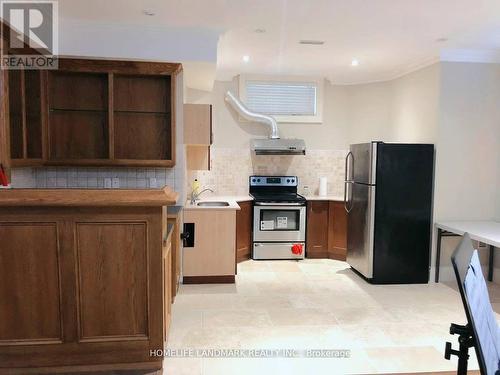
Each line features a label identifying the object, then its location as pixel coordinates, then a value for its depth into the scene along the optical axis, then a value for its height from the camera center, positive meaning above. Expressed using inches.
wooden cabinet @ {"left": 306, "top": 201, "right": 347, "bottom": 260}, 200.2 -36.7
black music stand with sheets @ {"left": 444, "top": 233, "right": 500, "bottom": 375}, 36.4 -16.6
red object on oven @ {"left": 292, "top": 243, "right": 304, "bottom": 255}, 199.3 -46.4
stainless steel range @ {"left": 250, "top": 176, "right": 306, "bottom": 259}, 197.0 -34.9
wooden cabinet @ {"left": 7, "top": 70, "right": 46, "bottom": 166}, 119.5 +14.8
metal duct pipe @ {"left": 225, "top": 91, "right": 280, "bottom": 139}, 205.0 +25.8
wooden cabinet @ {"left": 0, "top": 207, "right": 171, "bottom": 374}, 80.6 -28.7
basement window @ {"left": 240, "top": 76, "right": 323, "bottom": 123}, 213.0 +37.3
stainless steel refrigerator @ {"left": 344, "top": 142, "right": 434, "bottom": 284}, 158.9 -20.5
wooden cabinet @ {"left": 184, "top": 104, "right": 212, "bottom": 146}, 156.2 +16.1
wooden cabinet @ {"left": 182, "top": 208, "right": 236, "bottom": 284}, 158.4 -36.6
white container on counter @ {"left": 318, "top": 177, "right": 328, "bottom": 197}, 216.1 -14.1
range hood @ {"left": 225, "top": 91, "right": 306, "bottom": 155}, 203.2 +11.4
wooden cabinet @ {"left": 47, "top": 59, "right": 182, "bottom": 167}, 138.4 +18.0
